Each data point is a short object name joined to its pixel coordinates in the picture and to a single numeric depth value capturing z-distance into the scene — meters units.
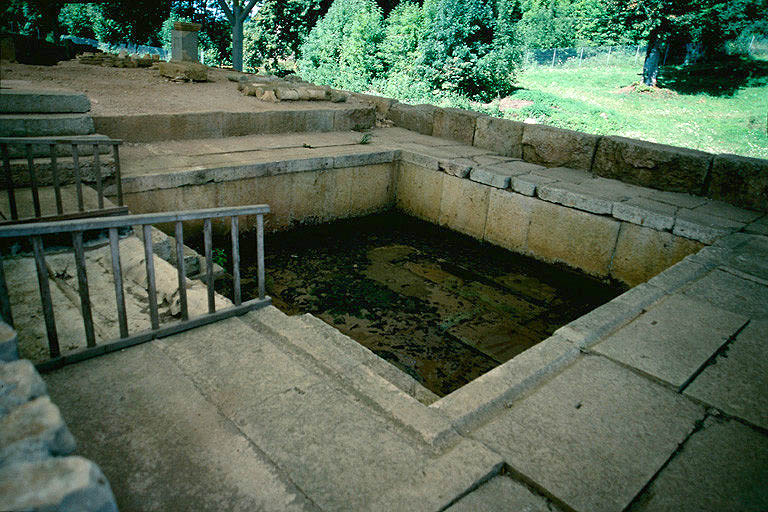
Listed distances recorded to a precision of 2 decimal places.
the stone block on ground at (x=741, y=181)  5.55
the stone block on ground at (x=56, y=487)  1.07
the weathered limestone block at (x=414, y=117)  8.83
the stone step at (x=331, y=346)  2.79
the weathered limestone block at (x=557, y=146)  6.83
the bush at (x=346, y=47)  21.11
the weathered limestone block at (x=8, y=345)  1.67
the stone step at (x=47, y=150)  4.43
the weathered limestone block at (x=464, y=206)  6.78
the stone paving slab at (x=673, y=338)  2.75
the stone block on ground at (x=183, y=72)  10.06
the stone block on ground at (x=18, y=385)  1.46
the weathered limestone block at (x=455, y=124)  8.17
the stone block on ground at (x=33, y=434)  1.25
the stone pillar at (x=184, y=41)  12.41
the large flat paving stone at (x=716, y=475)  1.88
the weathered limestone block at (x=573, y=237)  5.77
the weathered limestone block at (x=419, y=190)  7.27
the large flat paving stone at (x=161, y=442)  1.73
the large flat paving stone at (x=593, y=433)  1.94
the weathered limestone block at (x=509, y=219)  6.37
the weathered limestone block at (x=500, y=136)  7.49
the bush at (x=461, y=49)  18.69
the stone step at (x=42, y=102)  4.51
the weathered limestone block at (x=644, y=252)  5.21
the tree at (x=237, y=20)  16.98
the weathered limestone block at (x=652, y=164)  5.98
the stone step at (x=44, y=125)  4.34
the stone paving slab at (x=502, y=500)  1.80
